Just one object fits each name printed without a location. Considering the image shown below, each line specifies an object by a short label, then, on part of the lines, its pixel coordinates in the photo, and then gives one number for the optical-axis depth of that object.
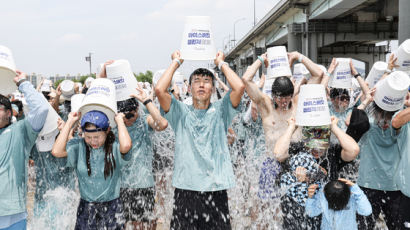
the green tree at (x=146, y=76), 75.19
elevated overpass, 21.36
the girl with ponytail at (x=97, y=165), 3.09
